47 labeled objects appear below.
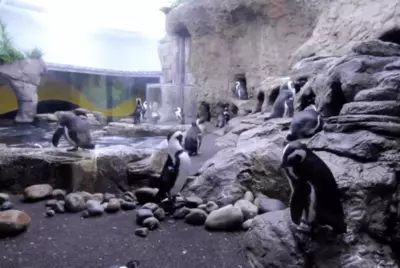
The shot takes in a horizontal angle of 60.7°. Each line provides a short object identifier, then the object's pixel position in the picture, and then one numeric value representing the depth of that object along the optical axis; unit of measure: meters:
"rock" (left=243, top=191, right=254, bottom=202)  2.85
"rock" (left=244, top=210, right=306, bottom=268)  1.71
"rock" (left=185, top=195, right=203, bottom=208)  2.81
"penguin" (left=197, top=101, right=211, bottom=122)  11.37
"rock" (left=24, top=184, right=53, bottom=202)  2.98
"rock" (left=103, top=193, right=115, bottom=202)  3.03
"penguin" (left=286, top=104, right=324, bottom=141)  3.39
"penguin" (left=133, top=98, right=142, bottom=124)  9.26
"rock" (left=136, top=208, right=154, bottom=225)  2.50
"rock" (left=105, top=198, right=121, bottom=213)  2.78
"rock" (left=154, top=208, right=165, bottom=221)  2.58
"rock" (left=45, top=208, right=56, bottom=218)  2.66
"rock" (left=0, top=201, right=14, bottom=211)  2.70
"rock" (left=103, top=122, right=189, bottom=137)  7.09
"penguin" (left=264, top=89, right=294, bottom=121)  6.16
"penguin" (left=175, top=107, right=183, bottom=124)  10.00
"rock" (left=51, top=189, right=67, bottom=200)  3.05
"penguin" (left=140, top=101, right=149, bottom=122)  9.64
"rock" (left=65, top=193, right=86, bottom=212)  2.75
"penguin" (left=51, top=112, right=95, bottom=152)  3.54
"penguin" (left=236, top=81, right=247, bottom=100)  10.58
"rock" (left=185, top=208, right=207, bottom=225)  2.51
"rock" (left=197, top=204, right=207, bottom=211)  2.71
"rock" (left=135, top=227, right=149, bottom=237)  2.29
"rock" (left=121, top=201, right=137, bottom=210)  2.85
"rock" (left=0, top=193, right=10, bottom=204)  2.89
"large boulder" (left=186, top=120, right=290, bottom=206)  2.91
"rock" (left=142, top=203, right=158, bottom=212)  2.70
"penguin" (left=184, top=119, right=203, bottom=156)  4.79
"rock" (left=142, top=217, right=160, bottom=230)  2.40
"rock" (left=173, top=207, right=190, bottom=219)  2.62
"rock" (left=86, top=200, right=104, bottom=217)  2.69
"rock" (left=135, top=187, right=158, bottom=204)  2.98
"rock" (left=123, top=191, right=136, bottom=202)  3.05
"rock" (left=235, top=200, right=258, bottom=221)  2.55
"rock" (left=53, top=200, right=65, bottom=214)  2.74
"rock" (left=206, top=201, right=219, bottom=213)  2.70
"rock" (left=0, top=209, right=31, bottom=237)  2.22
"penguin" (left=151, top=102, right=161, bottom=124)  10.51
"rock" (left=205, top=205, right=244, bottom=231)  2.38
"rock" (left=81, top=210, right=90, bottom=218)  2.66
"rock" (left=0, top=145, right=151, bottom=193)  3.22
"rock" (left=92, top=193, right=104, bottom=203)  3.02
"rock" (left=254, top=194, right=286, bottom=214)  2.60
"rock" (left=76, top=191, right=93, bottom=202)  2.99
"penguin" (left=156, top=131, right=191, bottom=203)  2.73
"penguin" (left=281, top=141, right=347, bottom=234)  1.65
